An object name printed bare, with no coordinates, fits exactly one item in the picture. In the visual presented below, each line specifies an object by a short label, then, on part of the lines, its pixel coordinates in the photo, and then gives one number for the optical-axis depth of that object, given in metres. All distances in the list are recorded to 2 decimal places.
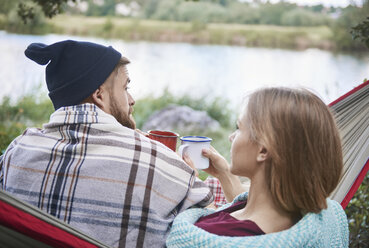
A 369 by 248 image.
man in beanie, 1.45
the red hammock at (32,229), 1.21
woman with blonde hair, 1.20
